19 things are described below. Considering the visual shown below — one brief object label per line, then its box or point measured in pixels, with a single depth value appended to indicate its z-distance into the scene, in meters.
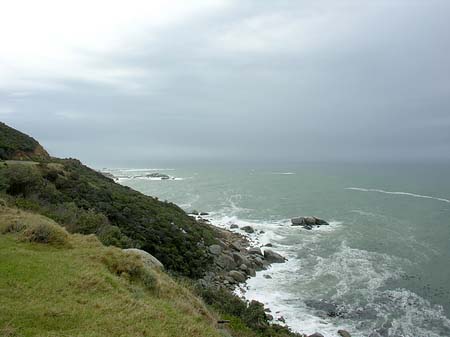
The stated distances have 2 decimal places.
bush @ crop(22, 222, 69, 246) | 13.29
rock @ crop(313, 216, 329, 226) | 50.02
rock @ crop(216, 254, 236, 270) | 29.86
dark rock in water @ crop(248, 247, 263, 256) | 35.41
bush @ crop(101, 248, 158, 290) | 12.19
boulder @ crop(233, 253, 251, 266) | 31.50
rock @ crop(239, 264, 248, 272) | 30.26
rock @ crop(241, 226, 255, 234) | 46.25
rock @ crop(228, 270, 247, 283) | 28.02
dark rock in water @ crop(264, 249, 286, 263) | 33.84
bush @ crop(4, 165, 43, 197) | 22.69
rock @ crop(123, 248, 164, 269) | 15.60
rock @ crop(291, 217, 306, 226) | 50.50
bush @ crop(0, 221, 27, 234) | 13.61
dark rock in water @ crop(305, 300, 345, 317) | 22.56
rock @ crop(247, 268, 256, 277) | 30.11
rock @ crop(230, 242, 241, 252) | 36.09
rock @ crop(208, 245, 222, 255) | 31.30
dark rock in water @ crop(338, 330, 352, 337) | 19.77
